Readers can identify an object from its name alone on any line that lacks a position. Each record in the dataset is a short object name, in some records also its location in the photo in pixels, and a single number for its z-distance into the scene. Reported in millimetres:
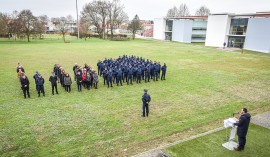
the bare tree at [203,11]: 103750
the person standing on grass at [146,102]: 10648
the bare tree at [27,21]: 50375
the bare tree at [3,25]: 51769
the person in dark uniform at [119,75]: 16488
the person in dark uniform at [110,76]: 16164
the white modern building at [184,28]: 61000
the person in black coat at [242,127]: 7570
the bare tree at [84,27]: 67625
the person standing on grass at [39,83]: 13664
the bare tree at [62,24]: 61997
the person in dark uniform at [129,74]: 17047
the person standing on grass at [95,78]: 15531
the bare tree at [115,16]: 67188
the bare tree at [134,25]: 70000
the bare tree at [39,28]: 52531
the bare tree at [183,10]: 103000
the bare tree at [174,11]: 102812
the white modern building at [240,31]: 40156
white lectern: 7816
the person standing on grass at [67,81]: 14511
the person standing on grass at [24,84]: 13316
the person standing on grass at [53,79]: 14047
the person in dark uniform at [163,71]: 18467
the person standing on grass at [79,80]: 14846
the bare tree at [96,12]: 65812
